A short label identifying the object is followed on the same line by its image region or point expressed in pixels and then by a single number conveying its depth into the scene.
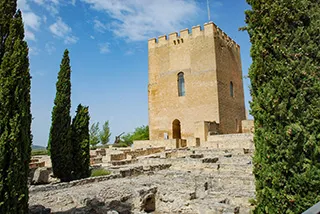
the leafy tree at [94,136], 33.69
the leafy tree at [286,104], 3.58
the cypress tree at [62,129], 10.48
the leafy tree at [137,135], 38.25
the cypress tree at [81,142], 10.69
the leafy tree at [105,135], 35.46
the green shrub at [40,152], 24.88
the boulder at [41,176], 9.93
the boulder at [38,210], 5.19
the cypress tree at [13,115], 4.56
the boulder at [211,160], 10.63
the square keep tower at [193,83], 24.47
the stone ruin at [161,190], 5.47
